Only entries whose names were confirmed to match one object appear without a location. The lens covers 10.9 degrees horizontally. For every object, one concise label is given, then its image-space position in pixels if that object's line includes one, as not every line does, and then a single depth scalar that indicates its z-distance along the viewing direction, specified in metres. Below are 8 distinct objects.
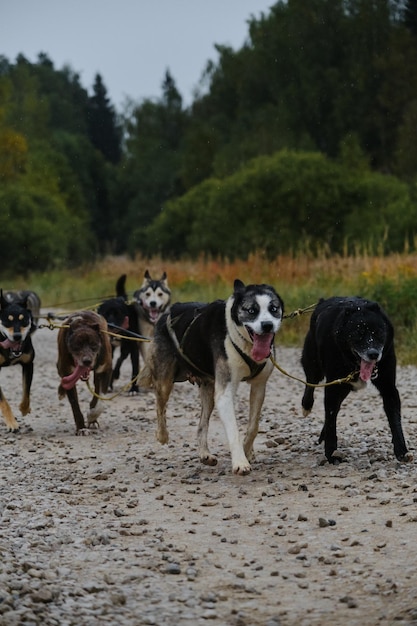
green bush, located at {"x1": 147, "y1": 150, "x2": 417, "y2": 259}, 68.49
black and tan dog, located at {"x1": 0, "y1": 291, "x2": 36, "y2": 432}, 18.12
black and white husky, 13.27
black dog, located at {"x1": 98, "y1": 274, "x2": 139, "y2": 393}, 23.12
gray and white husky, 24.06
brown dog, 17.46
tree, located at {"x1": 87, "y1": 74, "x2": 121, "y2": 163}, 134.40
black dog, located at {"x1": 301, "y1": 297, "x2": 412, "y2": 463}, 13.16
